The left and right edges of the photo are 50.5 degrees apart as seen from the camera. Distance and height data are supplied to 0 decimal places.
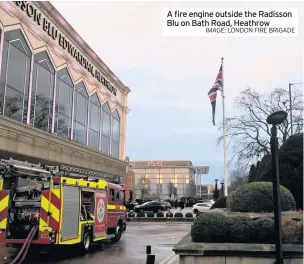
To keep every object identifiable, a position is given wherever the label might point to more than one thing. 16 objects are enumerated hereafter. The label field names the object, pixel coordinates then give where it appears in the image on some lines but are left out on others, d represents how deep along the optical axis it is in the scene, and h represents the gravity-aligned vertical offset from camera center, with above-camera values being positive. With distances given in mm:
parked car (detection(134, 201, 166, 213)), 37933 -2799
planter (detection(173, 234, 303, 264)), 7245 -1547
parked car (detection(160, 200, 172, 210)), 40045 -2819
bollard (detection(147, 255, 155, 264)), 8355 -1942
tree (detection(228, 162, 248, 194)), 27632 +624
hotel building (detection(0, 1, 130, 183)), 18004 +6342
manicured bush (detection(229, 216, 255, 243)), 7772 -1133
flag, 20381 +6150
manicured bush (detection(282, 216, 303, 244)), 7458 -1100
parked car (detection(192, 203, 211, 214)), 35103 -2520
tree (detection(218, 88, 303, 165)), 27183 +5225
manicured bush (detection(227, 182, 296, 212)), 10492 -465
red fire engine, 9747 -748
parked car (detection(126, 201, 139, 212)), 38042 -2761
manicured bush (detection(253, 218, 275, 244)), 7641 -1098
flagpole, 21362 +2169
